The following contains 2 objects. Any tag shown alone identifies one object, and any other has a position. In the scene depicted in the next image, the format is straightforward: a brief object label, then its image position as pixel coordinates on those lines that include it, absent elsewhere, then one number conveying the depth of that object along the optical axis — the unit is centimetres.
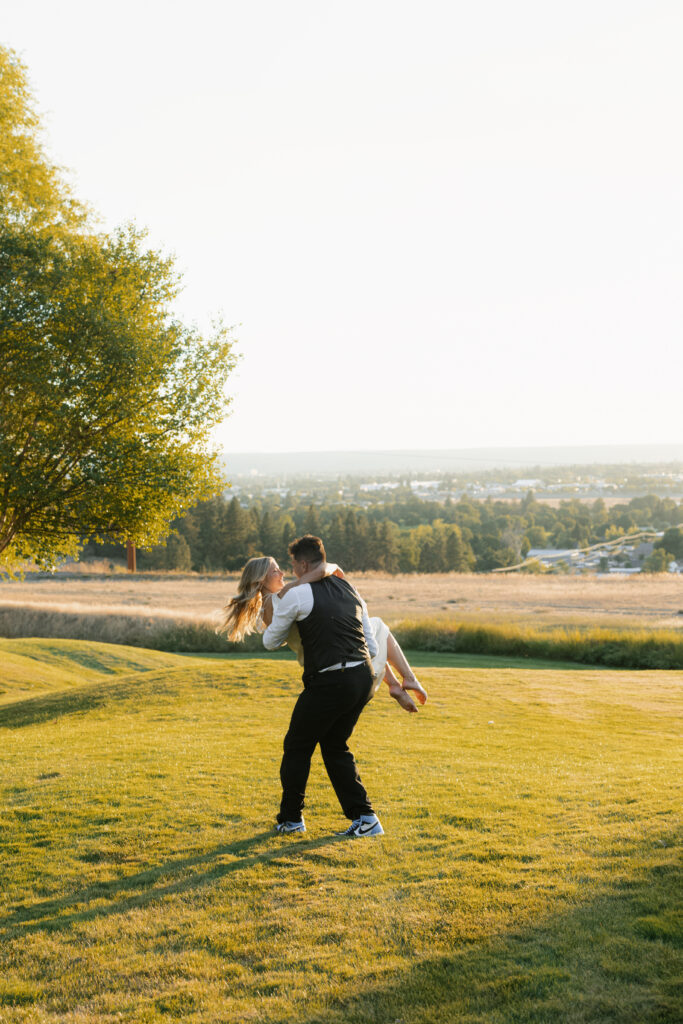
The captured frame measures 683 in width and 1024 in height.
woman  768
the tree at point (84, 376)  1797
